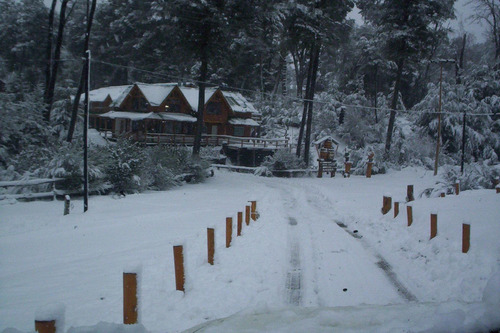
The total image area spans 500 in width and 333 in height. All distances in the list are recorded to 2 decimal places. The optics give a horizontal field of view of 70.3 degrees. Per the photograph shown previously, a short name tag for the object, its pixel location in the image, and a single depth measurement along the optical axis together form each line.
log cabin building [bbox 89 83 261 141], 42.41
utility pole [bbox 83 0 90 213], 12.48
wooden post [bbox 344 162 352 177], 26.98
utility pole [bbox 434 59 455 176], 25.05
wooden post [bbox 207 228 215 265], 7.11
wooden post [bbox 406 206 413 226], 9.87
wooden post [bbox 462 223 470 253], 7.20
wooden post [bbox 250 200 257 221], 11.73
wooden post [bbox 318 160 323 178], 26.33
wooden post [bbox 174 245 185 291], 5.75
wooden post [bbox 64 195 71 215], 12.23
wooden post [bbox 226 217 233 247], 8.47
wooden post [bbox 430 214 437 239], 8.47
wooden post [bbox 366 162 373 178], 26.44
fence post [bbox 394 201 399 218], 10.91
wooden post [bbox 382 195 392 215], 11.70
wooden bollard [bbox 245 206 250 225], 10.85
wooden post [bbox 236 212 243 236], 9.61
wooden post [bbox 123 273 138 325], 4.26
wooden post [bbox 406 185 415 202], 13.75
